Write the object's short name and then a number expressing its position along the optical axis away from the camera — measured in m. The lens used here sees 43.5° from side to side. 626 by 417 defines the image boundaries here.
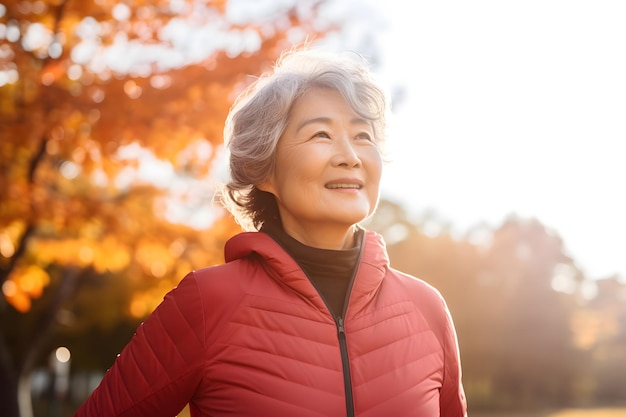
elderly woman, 2.02
